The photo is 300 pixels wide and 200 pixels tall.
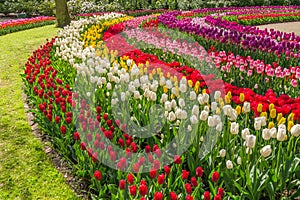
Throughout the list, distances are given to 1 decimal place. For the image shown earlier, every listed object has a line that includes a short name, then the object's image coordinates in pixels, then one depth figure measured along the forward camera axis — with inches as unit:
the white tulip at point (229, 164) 95.7
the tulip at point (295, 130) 93.7
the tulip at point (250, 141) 92.0
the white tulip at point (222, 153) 101.3
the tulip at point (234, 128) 100.3
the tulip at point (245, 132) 95.8
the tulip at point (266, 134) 94.0
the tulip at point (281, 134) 92.3
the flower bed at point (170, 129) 98.0
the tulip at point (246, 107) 112.0
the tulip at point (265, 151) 90.8
